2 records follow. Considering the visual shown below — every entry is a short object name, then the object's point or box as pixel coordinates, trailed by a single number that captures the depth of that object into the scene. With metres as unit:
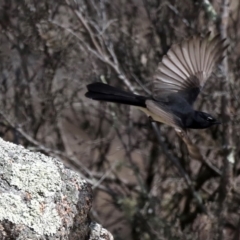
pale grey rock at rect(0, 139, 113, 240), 4.71
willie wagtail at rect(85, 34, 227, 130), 8.48
